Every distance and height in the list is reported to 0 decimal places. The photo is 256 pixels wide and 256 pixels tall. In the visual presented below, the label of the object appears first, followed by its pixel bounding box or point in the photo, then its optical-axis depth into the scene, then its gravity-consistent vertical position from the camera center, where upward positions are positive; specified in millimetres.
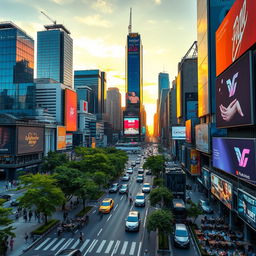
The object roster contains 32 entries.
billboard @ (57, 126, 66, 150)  102125 -280
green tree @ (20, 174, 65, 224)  26300 -7072
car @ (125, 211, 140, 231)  26986 -10384
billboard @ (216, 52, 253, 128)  24303 +5261
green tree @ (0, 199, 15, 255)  19248 -7577
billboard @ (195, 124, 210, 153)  44812 -228
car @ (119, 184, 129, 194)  45656 -10775
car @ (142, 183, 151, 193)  47188 -10904
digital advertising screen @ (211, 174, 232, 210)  28147 -7263
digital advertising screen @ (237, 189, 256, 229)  20750 -6911
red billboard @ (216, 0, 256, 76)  23967 +12923
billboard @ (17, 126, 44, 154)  67419 -1107
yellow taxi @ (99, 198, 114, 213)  33925 -10630
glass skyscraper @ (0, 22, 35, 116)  105625 +31237
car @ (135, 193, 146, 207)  37444 -10636
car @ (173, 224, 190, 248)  22864 -10330
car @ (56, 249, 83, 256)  18142 -9429
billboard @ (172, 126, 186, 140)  95438 +1576
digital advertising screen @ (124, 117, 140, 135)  177750 +8303
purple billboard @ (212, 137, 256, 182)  23016 -2359
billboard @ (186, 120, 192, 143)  63281 +1644
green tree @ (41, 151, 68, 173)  70000 -8085
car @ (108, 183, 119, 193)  47338 -10947
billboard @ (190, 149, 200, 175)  55156 -6138
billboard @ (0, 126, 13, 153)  65000 -789
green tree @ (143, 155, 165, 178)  59188 -7420
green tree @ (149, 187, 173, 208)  30109 -7972
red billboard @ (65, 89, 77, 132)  132625 +15614
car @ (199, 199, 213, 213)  34625 -10903
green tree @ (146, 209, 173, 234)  22438 -8477
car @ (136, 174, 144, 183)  58741 -10976
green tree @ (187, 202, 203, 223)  27808 -9166
